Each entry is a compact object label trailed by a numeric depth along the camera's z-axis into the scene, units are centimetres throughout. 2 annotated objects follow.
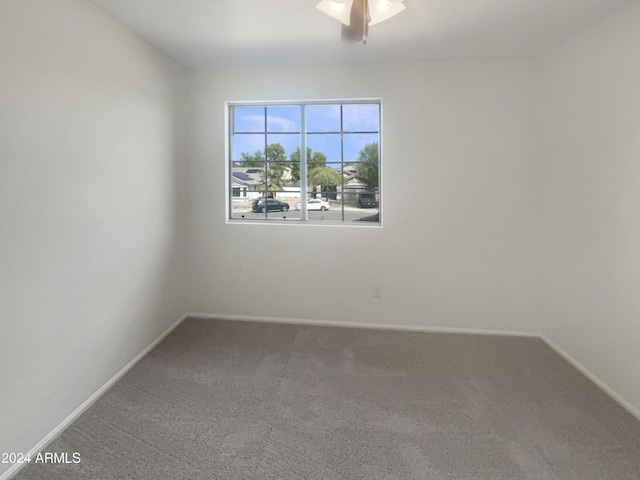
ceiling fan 153
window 305
